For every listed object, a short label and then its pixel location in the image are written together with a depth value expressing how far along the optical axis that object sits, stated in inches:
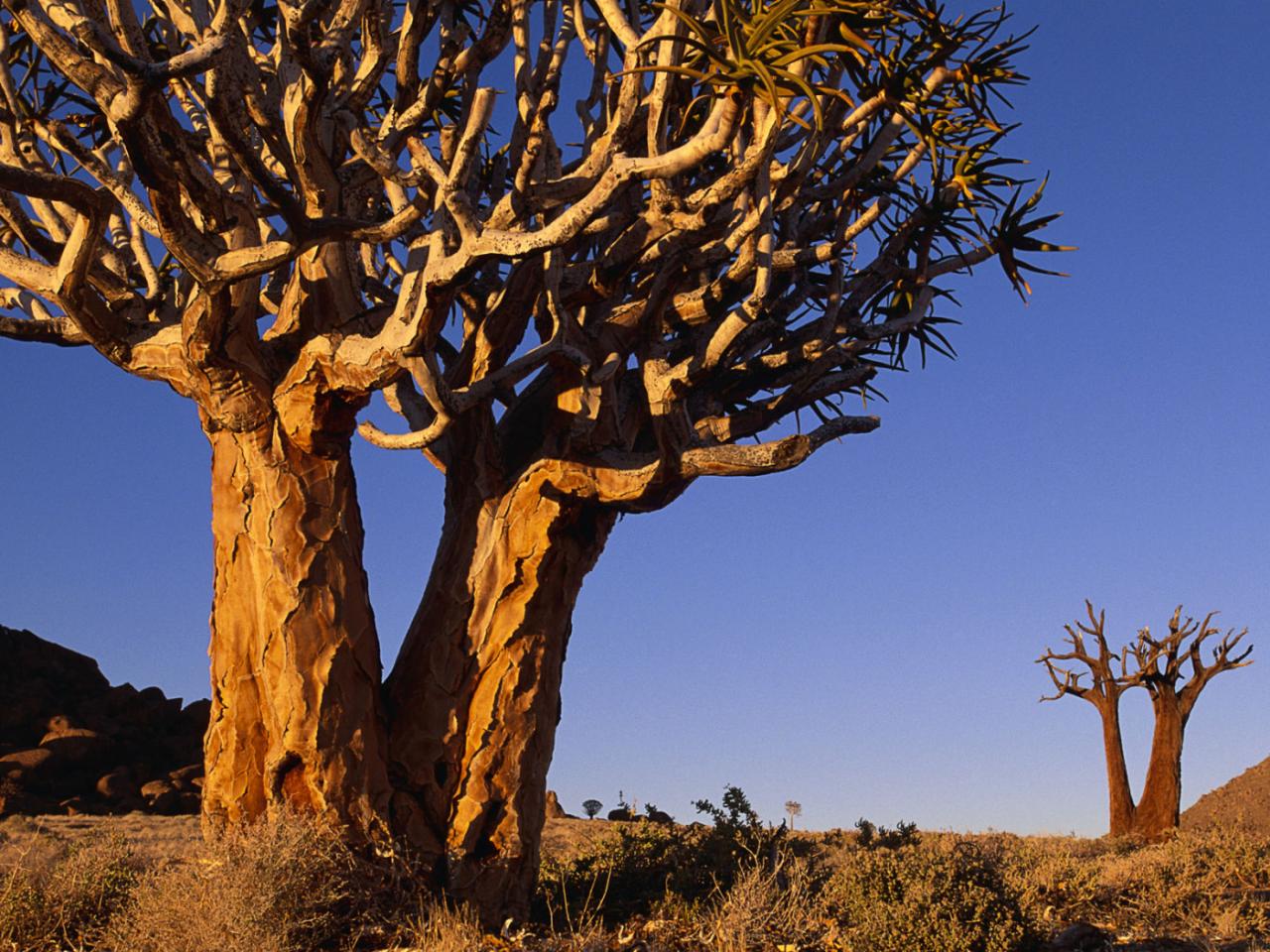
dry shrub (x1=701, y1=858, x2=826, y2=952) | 317.4
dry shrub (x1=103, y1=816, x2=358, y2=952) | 305.6
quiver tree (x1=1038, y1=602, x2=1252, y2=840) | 917.8
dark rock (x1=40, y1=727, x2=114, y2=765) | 1088.8
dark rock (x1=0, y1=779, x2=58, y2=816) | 984.9
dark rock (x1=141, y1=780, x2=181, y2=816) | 1040.2
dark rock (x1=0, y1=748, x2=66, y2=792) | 1039.0
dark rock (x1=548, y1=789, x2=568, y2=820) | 1079.0
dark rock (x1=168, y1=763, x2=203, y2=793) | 1077.8
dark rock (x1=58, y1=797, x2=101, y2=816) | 1017.8
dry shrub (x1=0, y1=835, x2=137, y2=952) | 336.8
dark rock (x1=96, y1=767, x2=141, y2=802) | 1055.6
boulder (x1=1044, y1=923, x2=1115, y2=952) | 358.6
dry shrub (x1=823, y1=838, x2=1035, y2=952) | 319.6
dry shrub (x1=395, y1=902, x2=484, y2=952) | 301.9
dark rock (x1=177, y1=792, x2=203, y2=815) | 1043.9
